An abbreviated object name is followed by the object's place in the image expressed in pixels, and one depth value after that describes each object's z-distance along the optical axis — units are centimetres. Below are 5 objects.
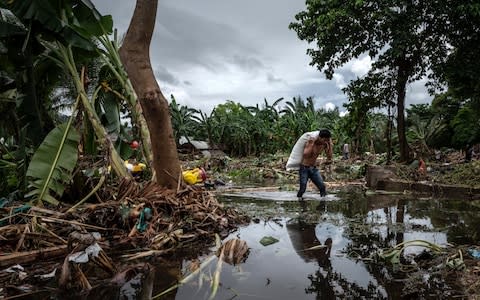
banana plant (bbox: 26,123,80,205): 511
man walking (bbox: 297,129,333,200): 863
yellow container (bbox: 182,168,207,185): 865
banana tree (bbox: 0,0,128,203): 532
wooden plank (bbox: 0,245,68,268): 364
